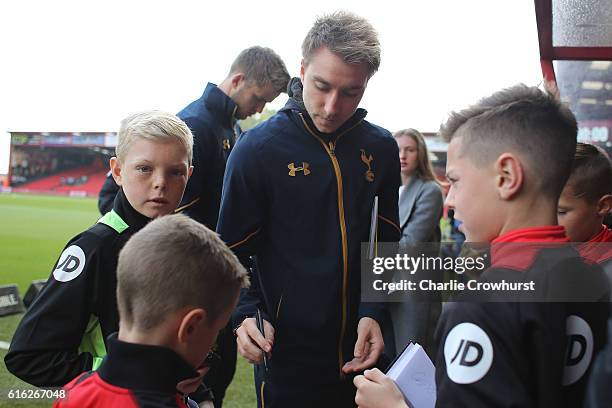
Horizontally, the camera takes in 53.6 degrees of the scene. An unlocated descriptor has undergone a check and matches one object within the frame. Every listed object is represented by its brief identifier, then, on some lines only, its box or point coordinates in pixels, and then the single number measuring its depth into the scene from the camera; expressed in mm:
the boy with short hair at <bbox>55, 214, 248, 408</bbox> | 1111
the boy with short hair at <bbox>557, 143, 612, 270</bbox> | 2035
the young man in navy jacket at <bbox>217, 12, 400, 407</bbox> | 1818
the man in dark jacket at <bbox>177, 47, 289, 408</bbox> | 2939
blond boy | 1526
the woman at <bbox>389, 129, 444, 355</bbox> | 3906
